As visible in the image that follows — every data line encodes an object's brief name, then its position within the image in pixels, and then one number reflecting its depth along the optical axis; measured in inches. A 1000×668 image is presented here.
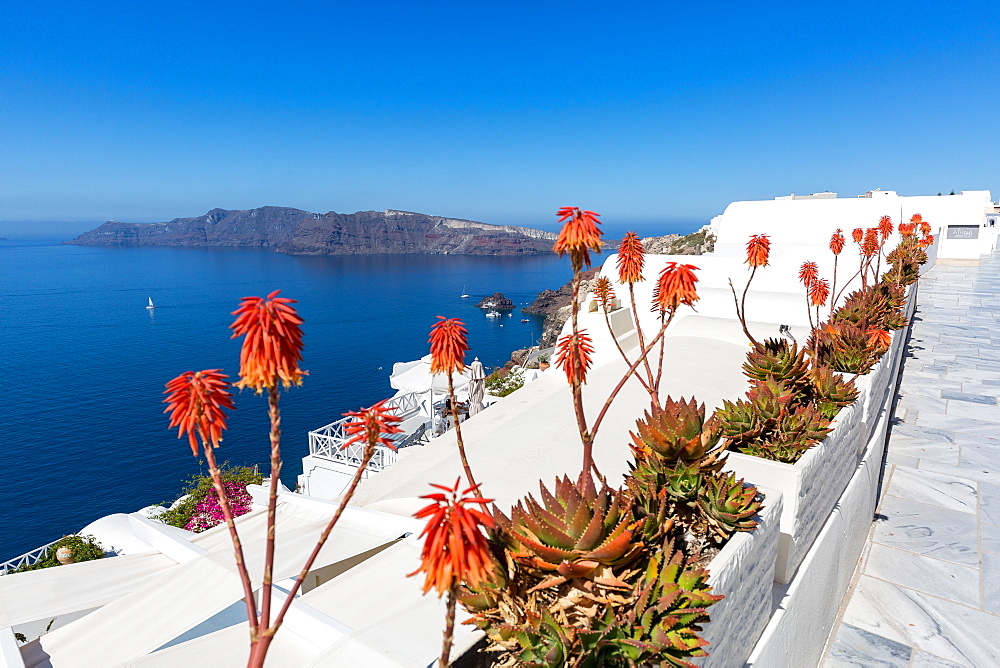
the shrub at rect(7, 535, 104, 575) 359.6
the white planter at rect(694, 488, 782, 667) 93.5
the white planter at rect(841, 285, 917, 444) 196.5
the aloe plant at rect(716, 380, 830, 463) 146.6
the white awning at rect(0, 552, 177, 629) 168.4
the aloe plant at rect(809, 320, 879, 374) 208.7
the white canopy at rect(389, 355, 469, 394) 867.4
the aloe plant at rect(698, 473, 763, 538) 106.3
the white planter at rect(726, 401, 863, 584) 130.0
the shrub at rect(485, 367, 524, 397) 758.1
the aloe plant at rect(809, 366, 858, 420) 172.2
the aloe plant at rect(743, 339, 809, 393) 179.3
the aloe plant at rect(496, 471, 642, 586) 78.7
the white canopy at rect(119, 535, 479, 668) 90.4
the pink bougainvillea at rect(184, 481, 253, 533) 368.8
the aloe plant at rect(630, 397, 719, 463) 109.8
